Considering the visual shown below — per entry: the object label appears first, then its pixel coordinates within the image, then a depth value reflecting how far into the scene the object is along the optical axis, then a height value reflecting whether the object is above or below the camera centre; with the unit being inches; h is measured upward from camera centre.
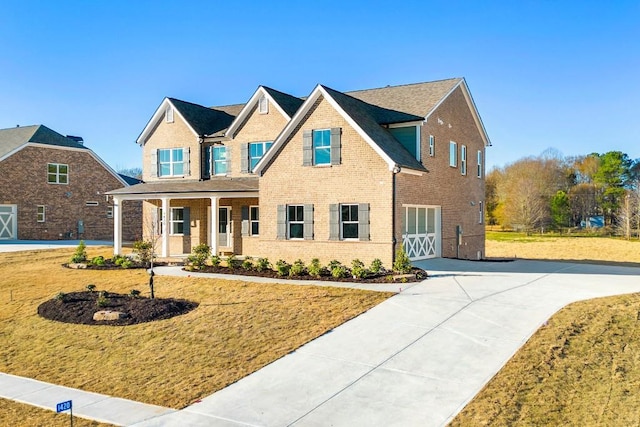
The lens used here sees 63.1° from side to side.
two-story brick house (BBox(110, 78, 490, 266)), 786.2 +80.8
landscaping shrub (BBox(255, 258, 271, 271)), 789.9 -65.3
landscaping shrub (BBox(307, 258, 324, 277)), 727.7 -67.4
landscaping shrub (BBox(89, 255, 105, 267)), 905.5 -67.5
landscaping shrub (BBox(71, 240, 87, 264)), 948.0 -61.3
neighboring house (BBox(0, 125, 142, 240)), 1446.9 +98.5
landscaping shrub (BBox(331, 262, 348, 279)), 702.6 -69.4
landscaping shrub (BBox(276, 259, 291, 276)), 743.7 -67.7
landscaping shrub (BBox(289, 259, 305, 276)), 740.6 -68.7
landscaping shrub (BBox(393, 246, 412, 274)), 710.5 -60.1
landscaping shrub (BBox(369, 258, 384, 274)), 721.6 -64.8
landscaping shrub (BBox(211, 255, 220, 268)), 842.8 -65.4
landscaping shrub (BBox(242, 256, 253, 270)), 797.2 -66.9
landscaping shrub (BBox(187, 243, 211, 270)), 836.9 -57.0
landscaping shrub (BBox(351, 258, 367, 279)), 698.2 -66.8
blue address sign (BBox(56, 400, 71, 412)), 305.5 -108.3
